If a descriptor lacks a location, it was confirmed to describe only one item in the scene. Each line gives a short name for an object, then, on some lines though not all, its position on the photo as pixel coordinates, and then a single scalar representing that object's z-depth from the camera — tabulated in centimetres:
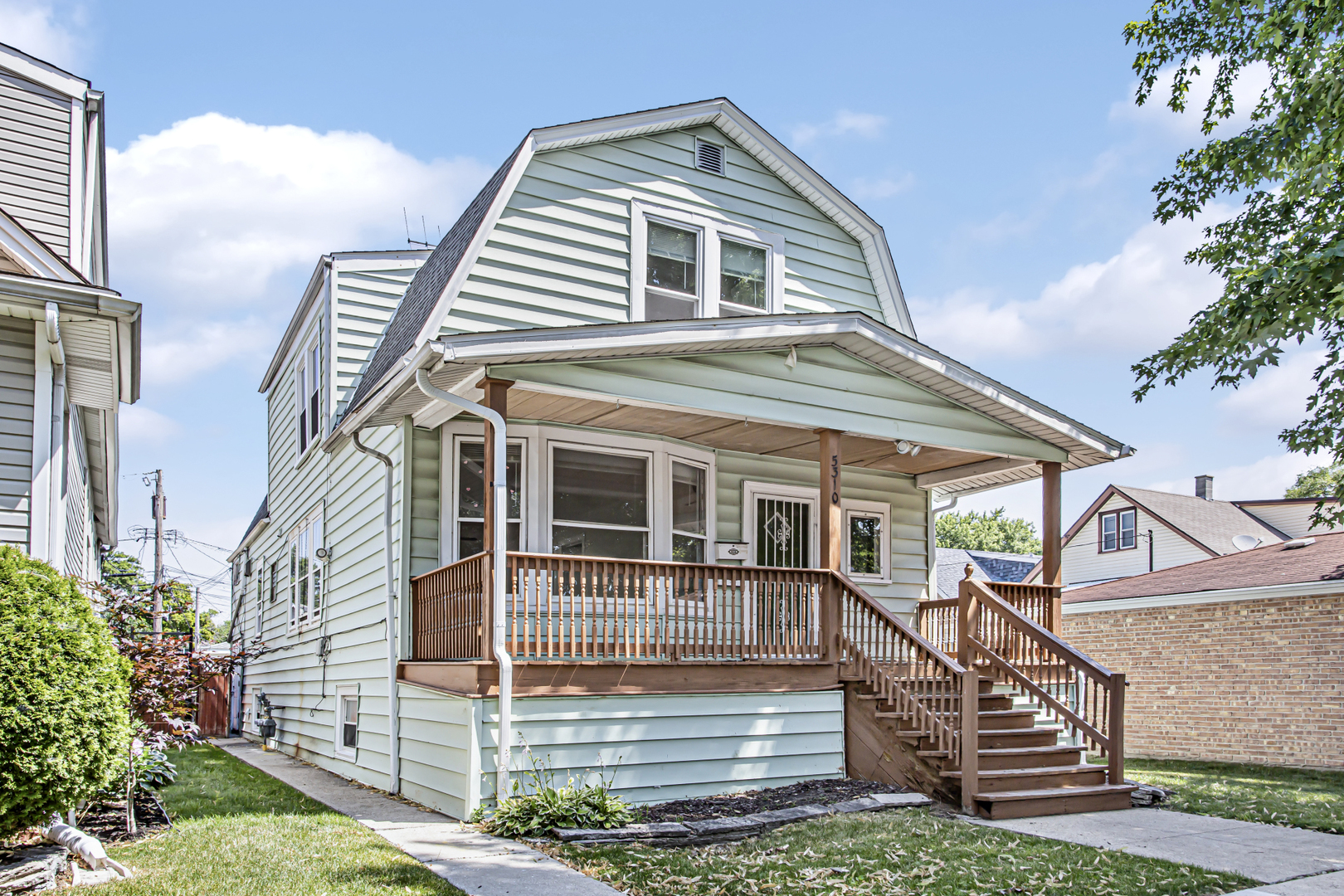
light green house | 881
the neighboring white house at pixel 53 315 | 737
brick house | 1448
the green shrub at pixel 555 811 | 762
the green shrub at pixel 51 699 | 568
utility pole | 2984
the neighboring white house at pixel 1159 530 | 2909
